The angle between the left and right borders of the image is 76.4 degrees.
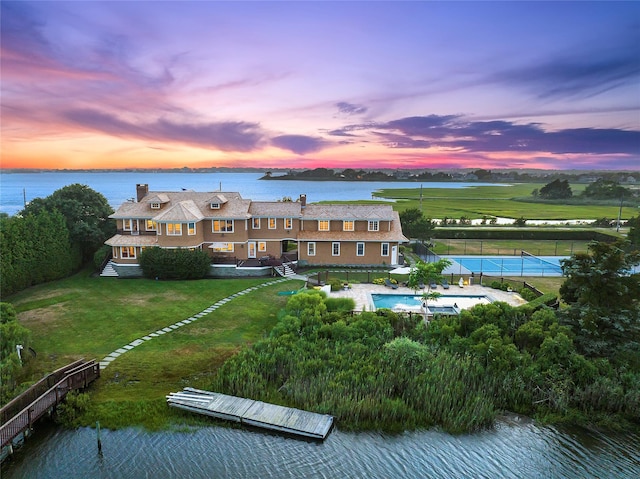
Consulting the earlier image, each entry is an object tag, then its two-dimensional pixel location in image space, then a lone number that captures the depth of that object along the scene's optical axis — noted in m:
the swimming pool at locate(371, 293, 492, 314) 25.14
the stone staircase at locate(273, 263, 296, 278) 33.94
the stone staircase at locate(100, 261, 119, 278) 34.22
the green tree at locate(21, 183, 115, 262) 36.12
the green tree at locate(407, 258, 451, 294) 24.03
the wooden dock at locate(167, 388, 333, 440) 13.94
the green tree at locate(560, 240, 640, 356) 17.84
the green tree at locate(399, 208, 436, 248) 46.56
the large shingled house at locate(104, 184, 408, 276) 34.59
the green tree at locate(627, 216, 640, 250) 40.68
